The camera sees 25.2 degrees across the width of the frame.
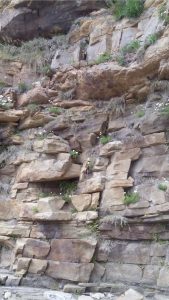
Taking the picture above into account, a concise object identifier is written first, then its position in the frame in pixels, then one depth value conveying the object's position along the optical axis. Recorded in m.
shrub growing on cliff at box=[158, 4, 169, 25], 8.69
